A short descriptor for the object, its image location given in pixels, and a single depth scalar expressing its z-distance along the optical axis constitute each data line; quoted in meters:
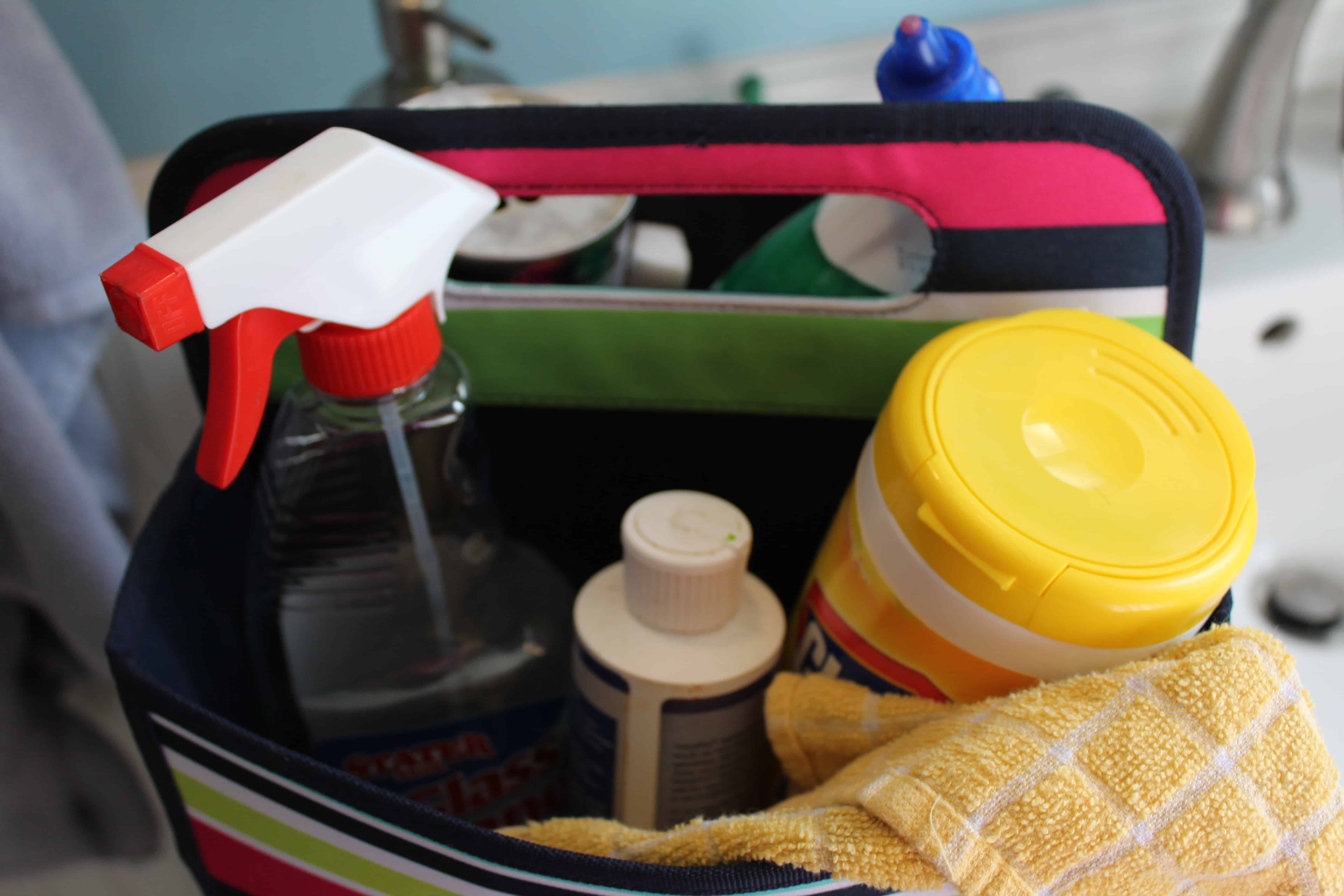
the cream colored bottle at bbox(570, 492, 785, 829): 0.30
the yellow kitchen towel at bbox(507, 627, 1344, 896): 0.22
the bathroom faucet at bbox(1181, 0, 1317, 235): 0.57
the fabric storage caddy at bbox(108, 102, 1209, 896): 0.25
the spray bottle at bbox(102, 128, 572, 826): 0.23
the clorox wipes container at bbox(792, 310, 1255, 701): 0.24
